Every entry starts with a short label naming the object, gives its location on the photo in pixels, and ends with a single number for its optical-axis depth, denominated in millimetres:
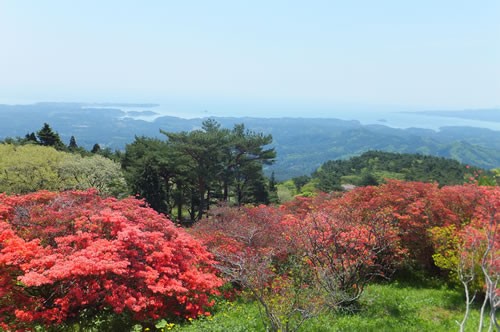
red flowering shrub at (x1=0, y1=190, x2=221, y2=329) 6391
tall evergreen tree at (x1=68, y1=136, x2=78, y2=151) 46969
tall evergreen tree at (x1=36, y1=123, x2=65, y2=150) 38188
